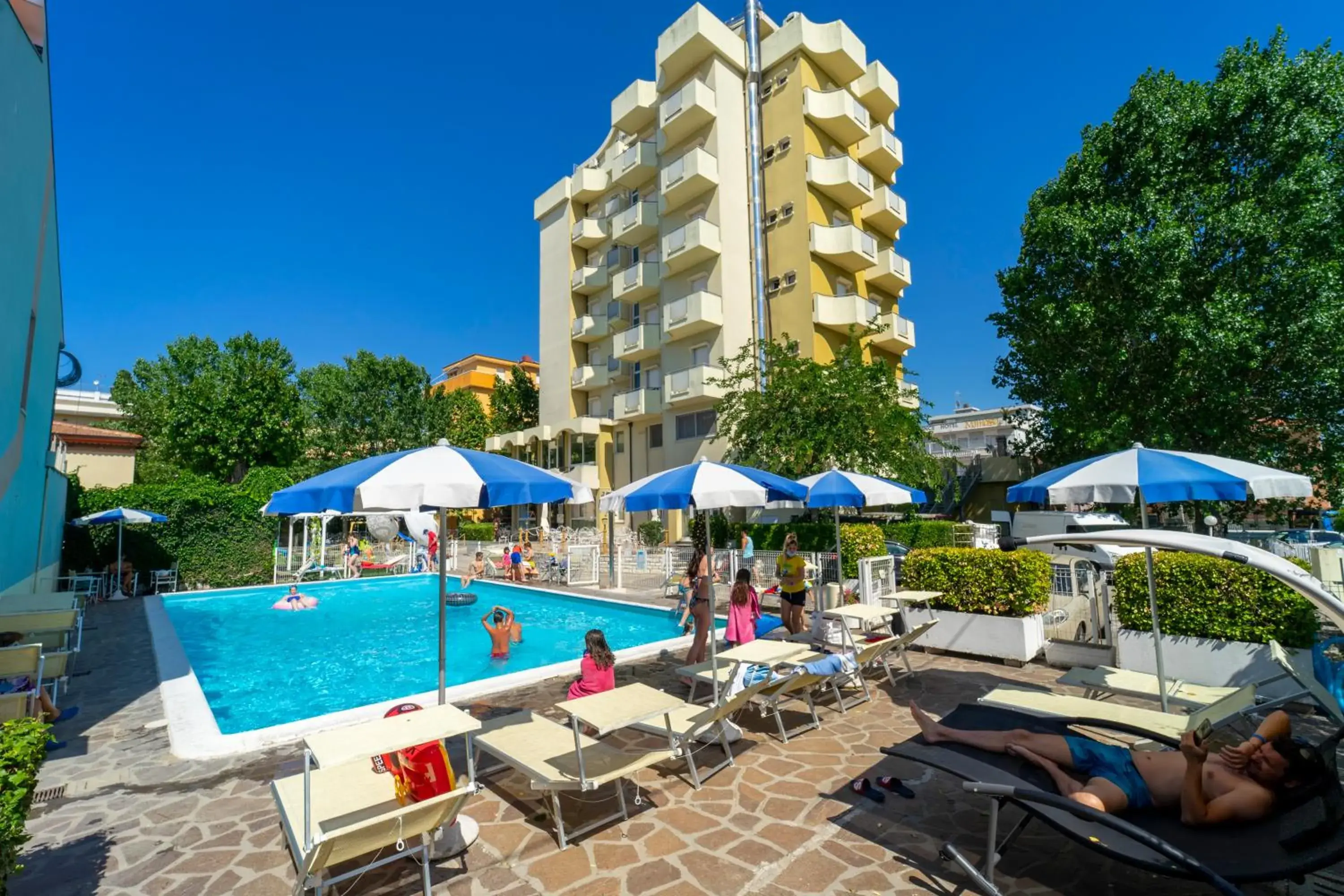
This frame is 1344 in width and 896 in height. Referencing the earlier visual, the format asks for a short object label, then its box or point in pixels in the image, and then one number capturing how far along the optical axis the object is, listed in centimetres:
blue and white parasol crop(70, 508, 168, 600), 1627
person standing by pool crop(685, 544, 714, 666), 786
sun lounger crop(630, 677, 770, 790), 470
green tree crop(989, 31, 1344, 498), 1602
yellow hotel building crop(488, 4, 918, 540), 2878
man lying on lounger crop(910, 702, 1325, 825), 331
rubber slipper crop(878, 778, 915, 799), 466
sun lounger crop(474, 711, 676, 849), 402
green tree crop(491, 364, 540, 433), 4691
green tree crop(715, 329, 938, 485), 1956
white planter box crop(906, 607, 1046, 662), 830
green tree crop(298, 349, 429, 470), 3762
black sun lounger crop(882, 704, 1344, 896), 279
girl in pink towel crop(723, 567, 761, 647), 823
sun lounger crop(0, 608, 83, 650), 725
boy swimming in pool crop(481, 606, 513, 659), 1163
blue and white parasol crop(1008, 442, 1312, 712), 524
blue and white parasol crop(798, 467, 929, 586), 870
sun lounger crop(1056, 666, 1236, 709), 534
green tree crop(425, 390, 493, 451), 4003
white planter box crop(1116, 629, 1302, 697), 654
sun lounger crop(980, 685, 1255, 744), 439
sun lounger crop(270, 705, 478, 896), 304
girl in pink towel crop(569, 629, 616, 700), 571
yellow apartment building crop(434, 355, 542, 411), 6688
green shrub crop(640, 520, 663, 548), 2886
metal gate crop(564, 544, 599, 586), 1884
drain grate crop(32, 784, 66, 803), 491
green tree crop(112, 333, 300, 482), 3123
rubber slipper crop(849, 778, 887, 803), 457
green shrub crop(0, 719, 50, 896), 244
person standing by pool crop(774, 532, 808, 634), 1002
